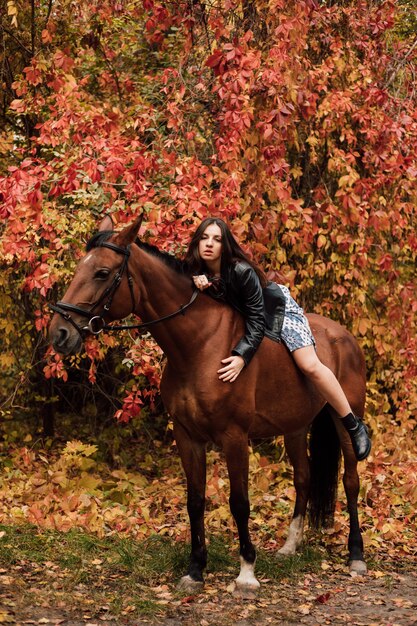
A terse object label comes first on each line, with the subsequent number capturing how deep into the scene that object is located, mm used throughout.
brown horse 4188
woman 4594
